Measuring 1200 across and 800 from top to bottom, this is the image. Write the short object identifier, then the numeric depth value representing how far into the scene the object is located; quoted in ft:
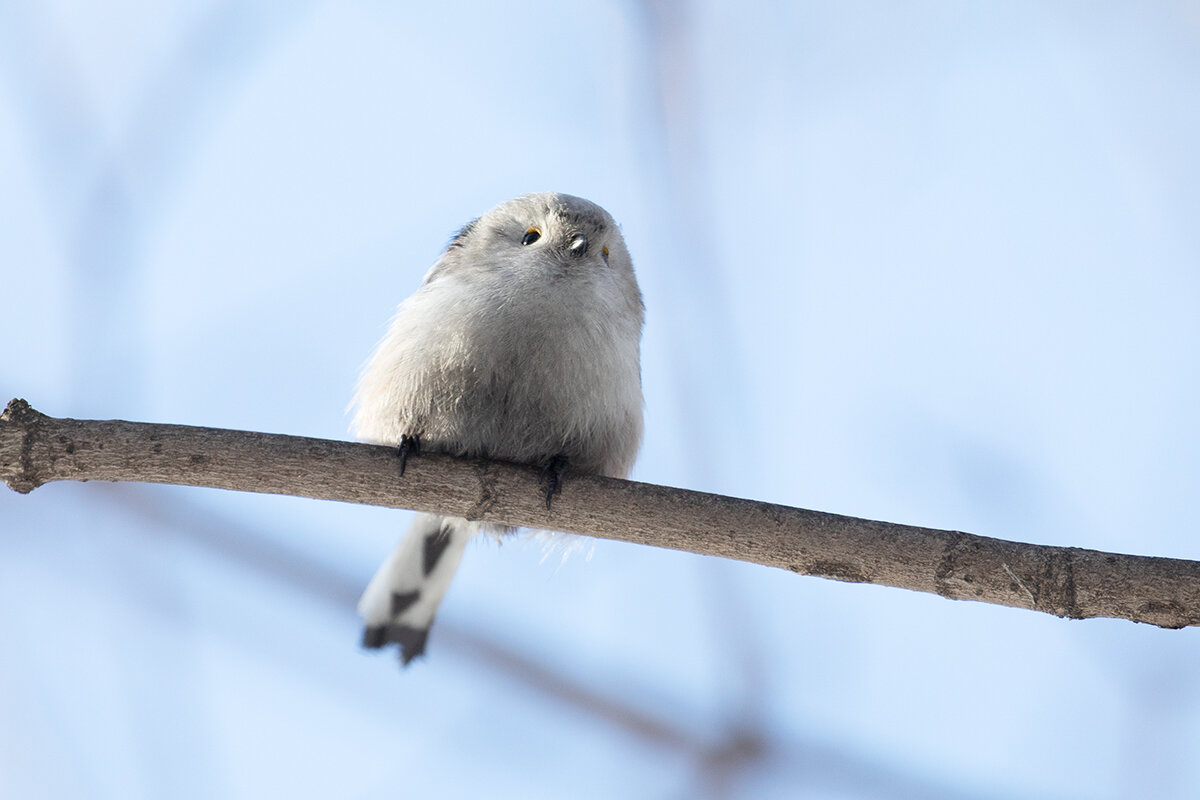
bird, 20.77
